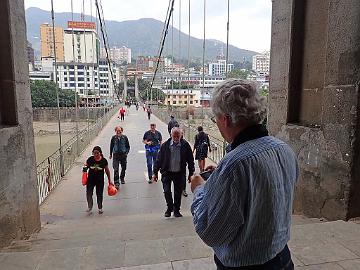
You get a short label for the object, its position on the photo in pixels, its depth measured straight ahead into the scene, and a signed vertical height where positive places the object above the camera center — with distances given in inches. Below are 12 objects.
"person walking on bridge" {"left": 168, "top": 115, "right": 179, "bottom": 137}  332.7 -40.8
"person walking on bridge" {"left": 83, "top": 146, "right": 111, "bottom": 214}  177.5 -48.4
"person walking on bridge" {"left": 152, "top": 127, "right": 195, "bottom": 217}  158.1 -38.5
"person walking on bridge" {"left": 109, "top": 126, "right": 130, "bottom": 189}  233.6 -47.3
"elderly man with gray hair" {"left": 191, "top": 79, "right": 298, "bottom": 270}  38.6 -12.7
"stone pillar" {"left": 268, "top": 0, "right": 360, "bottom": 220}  101.2 -5.0
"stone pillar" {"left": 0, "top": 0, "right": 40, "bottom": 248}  117.0 -19.8
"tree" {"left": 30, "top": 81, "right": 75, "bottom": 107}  1605.6 -59.4
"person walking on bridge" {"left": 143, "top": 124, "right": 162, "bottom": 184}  245.4 -45.8
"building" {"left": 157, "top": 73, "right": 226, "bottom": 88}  1092.6 +25.0
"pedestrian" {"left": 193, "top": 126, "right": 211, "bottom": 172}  257.4 -48.4
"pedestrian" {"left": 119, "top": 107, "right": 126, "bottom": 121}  881.5 -84.9
